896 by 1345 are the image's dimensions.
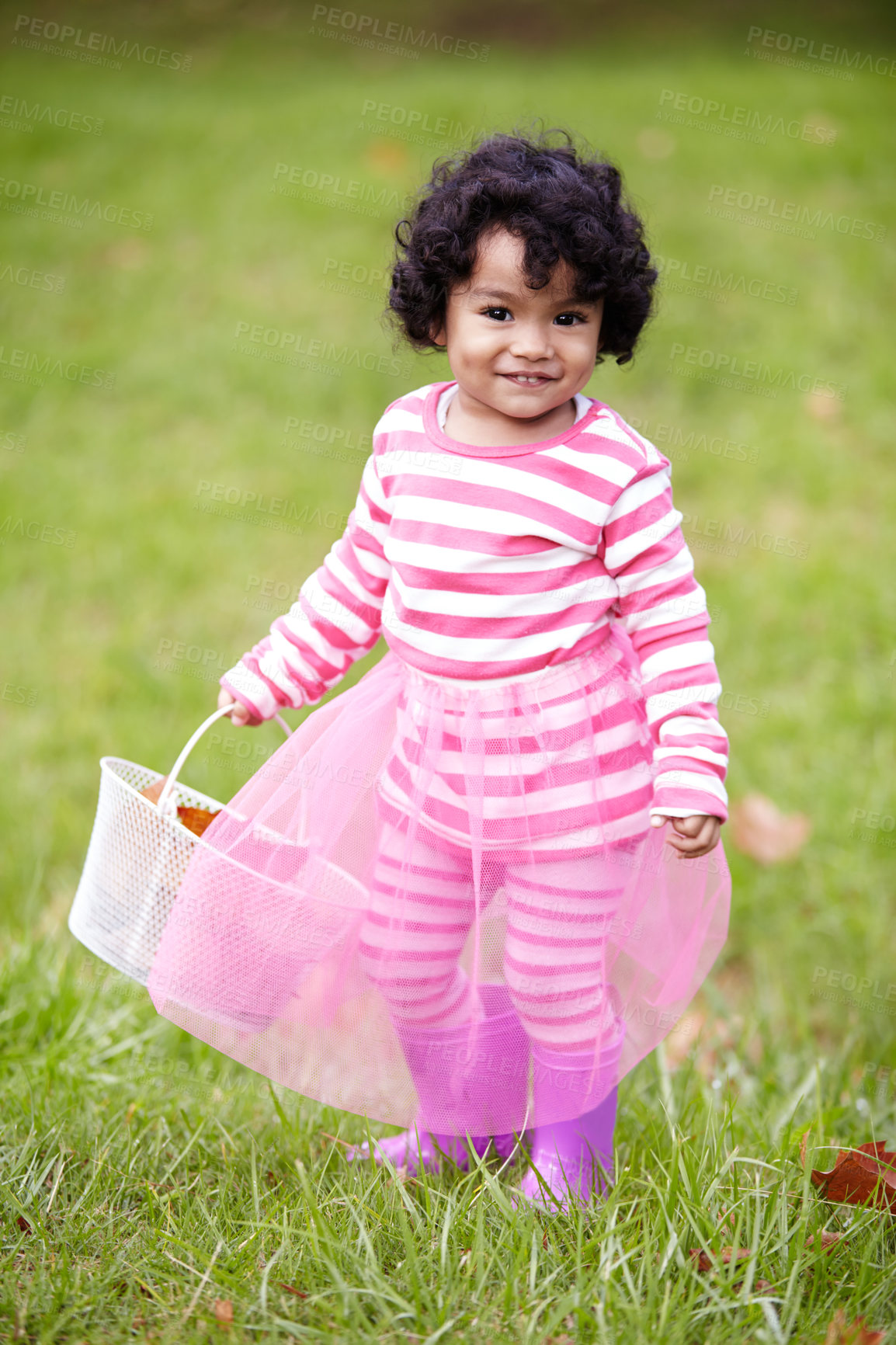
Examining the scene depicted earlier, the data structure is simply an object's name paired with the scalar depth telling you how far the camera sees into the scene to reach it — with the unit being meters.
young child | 2.76
